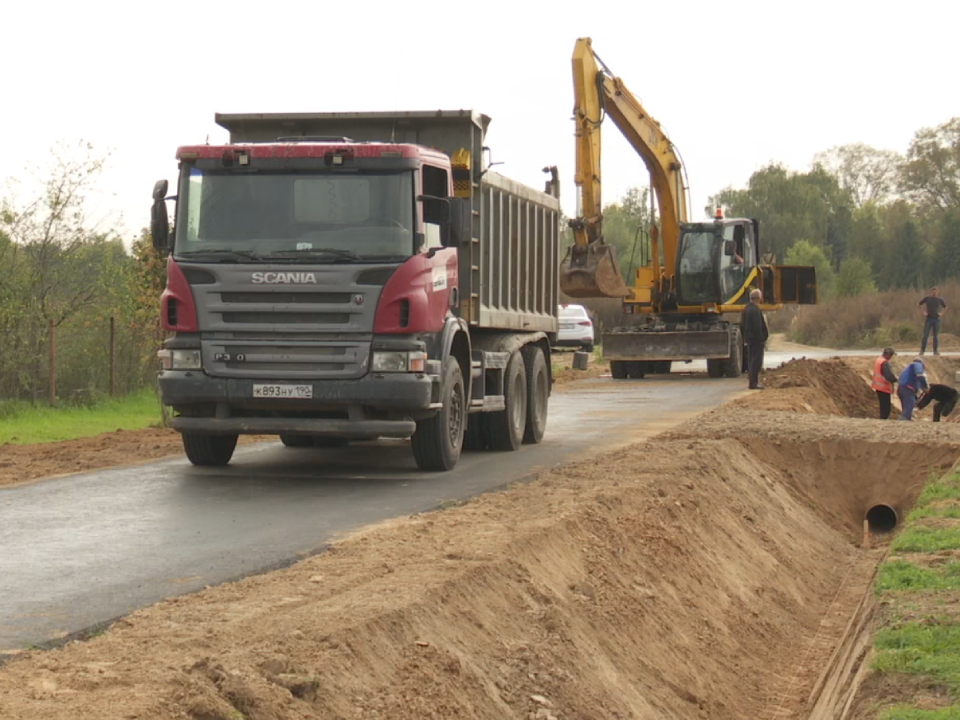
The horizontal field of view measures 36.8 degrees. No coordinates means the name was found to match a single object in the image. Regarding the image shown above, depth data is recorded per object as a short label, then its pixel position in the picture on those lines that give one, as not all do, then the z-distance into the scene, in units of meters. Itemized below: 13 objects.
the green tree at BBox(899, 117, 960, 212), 91.38
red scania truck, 12.94
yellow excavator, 31.05
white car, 44.03
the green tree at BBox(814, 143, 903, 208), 111.88
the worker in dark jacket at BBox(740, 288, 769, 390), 27.78
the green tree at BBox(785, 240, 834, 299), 83.94
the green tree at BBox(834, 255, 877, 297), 69.69
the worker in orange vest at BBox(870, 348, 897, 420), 26.42
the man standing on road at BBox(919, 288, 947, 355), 39.66
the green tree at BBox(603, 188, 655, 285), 94.86
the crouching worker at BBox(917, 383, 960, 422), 26.47
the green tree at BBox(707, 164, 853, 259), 96.38
